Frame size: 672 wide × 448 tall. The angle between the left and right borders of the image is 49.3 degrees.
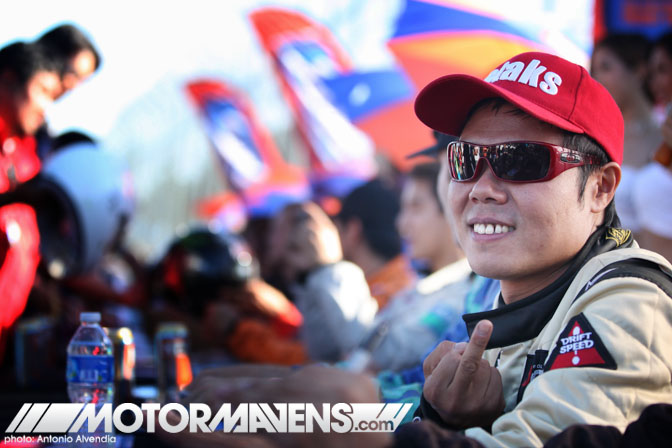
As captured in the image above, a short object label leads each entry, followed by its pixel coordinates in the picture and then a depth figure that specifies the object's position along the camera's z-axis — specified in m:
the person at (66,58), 2.97
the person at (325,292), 4.22
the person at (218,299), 4.50
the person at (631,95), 2.51
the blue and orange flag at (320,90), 8.75
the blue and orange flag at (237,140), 12.37
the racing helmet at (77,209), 3.34
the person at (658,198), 2.12
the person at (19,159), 2.98
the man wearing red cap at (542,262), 1.11
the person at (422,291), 2.88
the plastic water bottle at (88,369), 1.96
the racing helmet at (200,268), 4.62
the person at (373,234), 5.02
